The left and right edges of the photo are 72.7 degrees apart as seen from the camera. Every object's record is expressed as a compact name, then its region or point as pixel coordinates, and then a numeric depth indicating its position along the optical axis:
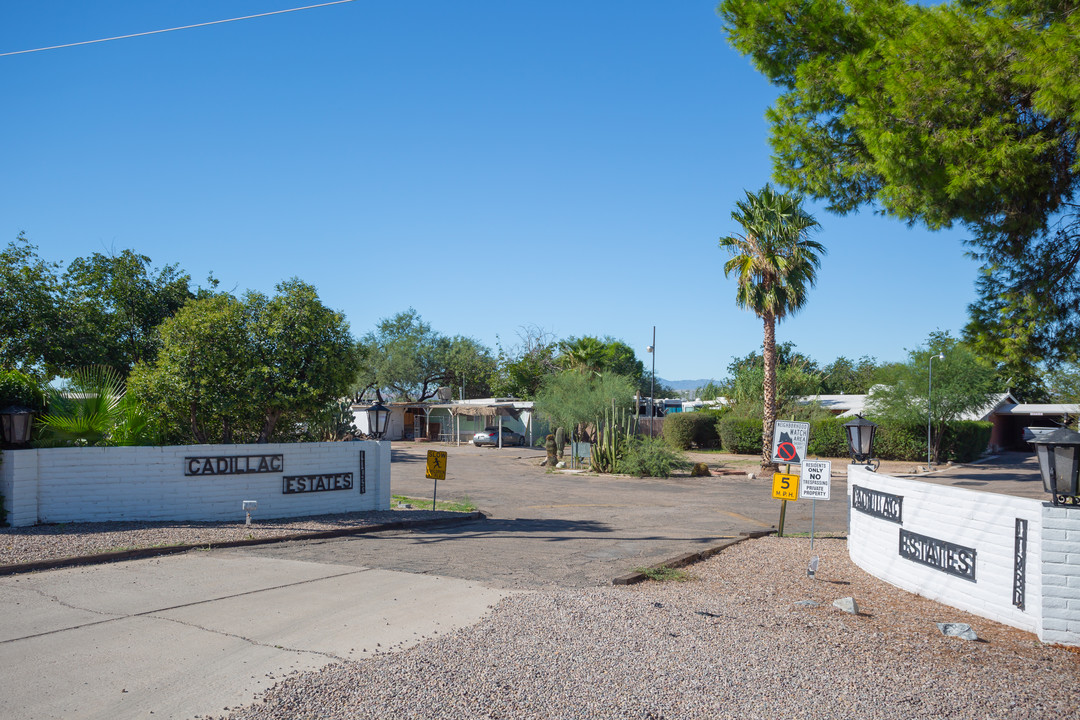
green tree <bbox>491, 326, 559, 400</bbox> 50.66
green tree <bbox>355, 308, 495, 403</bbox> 58.38
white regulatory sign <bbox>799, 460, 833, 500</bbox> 10.44
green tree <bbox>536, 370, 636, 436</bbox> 29.27
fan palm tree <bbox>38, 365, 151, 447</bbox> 11.34
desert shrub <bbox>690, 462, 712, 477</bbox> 27.28
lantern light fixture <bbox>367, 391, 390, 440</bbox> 13.96
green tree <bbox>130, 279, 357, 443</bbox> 12.11
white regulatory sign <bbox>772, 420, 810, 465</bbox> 11.16
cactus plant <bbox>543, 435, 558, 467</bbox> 31.00
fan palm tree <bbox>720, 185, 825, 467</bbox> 26.45
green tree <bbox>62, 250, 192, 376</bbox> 18.50
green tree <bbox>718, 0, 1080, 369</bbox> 8.12
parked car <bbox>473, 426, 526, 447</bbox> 44.25
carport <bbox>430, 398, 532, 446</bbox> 44.88
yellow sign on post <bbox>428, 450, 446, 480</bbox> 14.16
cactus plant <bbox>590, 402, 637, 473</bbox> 27.83
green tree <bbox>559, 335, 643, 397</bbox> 39.81
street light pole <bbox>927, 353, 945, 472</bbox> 28.66
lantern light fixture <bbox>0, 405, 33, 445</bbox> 10.53
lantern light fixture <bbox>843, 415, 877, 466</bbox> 10.53
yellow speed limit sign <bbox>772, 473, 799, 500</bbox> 11.08
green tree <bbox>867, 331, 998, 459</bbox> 31.33
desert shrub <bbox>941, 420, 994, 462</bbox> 32.66
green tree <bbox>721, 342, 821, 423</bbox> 36.62
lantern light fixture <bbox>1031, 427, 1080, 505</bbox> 6.20
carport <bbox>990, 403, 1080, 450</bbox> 42.50
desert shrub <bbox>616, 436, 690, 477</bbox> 26.48
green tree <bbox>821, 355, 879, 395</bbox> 70.33
